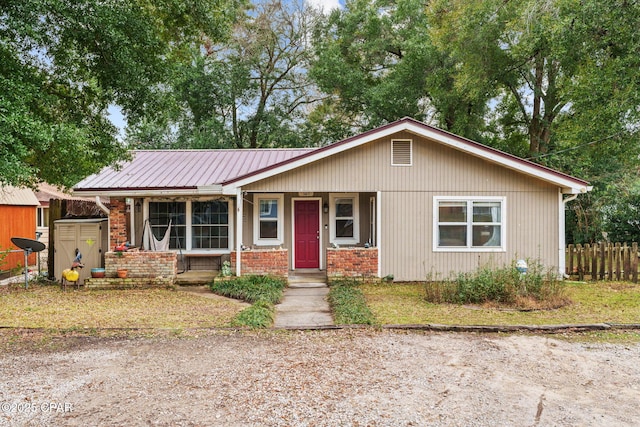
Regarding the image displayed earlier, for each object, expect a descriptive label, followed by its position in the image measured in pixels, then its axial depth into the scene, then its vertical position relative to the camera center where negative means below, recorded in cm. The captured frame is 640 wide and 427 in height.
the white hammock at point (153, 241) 1147 -80
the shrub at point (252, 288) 884 -174
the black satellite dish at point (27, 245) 1059 -85
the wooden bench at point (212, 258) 1203 -137
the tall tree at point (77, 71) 636 +271
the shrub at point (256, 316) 671 -175
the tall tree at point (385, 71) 1997 +709
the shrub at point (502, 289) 805 -153
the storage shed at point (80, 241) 1095 -76
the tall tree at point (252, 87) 2380 +721
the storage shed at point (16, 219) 1413 -26
